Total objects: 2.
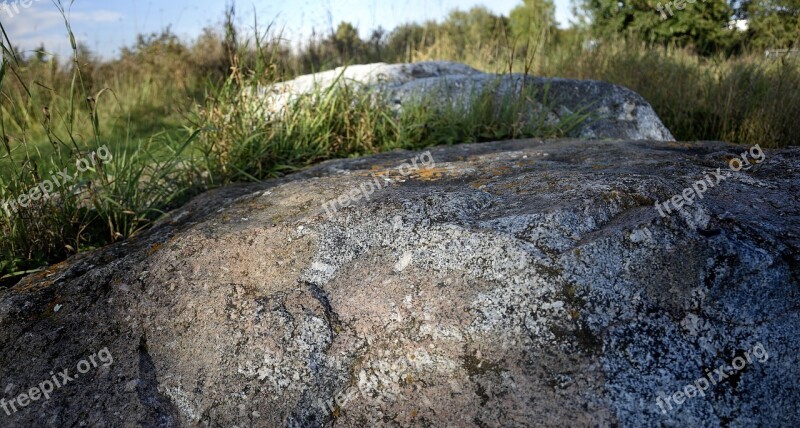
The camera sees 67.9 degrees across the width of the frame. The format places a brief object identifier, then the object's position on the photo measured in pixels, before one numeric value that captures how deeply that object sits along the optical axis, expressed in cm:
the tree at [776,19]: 966
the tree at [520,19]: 1645
